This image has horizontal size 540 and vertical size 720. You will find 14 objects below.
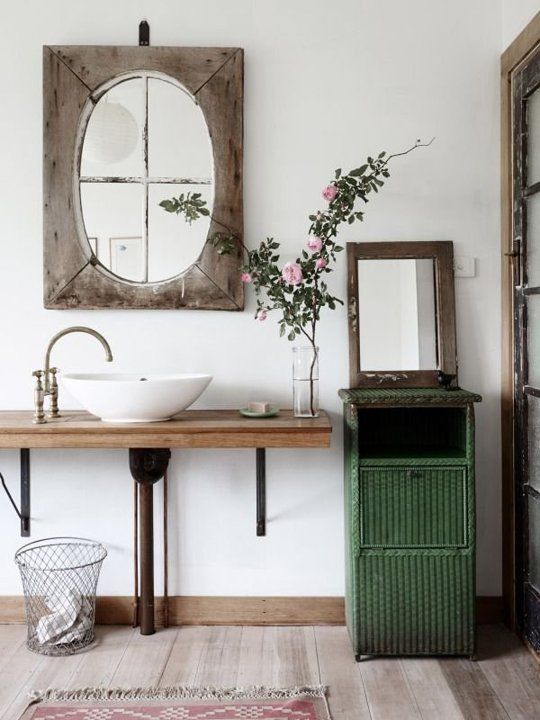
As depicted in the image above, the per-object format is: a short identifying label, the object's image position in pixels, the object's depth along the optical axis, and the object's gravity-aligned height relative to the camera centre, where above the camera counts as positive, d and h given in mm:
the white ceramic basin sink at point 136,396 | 2453 -109
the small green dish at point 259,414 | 2693 -189
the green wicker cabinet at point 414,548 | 2590 -683
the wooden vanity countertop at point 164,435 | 2457 -245
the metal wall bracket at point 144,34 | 2902 +1355
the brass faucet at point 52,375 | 2680 -32
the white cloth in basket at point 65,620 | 2680 -971
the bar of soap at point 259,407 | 2742 -168
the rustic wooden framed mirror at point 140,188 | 2898 +729
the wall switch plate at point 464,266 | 2932 +390
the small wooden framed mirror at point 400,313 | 2896 +198
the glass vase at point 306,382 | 2740 -75
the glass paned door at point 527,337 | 2623 +88
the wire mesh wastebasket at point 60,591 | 2686 -887
